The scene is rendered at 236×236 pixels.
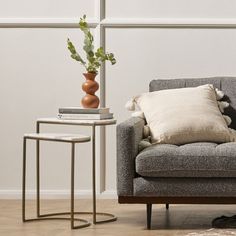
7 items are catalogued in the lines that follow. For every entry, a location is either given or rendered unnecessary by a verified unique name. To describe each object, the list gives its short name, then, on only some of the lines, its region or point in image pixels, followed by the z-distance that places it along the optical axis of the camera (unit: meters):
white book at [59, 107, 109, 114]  5.18
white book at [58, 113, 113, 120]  5.17
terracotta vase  5.32
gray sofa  4.69
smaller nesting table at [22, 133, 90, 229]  4.82
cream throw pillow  5.01
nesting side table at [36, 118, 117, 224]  5.05
